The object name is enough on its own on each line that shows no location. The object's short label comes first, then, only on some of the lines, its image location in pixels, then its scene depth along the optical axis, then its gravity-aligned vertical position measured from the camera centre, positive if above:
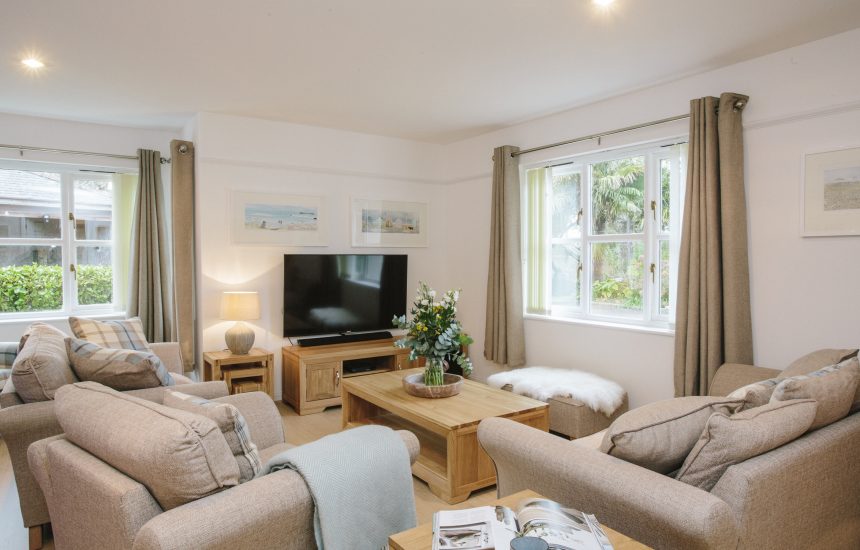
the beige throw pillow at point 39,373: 2.43 -0.47
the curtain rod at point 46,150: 4.64 +1.04
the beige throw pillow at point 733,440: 1.65 -0.53
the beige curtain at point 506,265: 4.96 +0.03
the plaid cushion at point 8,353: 4.04 -0.63
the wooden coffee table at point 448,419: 2.94 -0.88
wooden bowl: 3.42 -0.76
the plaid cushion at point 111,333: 3.74 -0.46
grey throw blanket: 1.57 -0.67
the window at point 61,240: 4.84 +0.26
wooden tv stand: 4.63 -0.90
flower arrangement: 3.43 -0.41
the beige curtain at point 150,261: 5.00 +0.07
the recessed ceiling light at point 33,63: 3.35 +1.29
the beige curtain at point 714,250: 3.40 +0.11
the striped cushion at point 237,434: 1.71 -0.53
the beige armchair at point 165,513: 1.36 -0.65
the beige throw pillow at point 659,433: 1.73 -0.53
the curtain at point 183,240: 4.71 +0.25
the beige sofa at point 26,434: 2.36 -0.73
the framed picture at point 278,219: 4.79 +0.45
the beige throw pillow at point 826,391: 1.92 -0.44
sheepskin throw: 3.82 -0.87
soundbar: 4.92 -0.66
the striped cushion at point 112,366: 2.59 -0.47
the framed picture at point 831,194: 3.02 +0.42
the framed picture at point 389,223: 5.44 +0.46
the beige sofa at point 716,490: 1.50 -0.69
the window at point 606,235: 4.09 +0.27
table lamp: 4.46 -0.37
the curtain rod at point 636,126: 3.39 +1.05
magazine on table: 1.30 -0.66
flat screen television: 4.91 -0.23
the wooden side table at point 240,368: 4.39 -0.84
